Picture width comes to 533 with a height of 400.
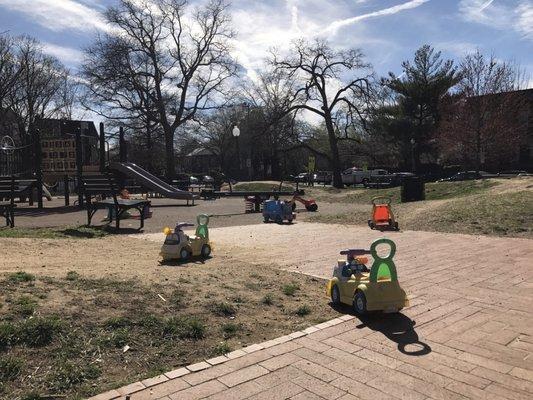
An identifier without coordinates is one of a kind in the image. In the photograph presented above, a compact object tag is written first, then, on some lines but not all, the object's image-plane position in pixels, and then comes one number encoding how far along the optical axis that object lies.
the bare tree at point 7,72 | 44.44
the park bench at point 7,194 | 12.32
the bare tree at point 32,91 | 48.75
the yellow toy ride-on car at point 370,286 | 4.77
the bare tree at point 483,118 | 31.02
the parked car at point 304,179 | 51.91
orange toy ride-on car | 12.59
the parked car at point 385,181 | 38.66
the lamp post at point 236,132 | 31.72
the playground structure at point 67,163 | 21.36
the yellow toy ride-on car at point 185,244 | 7.87
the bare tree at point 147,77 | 45.91
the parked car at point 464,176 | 35.35
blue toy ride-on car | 15.70
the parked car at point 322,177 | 51.19
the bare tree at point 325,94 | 40.97
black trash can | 20.72
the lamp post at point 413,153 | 48.06
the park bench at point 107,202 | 13.18
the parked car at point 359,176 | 47.50
